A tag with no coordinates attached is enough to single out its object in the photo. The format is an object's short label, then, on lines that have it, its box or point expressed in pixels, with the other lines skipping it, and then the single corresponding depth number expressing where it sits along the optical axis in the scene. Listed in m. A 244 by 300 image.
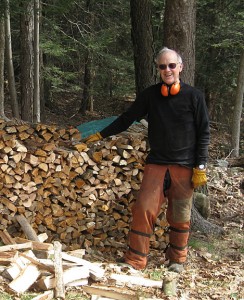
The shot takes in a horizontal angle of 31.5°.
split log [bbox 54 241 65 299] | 3.72
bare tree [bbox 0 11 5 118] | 10.72
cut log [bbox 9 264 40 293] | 3.66
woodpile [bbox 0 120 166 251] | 4.93
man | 4.54
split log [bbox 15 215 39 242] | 4.82
